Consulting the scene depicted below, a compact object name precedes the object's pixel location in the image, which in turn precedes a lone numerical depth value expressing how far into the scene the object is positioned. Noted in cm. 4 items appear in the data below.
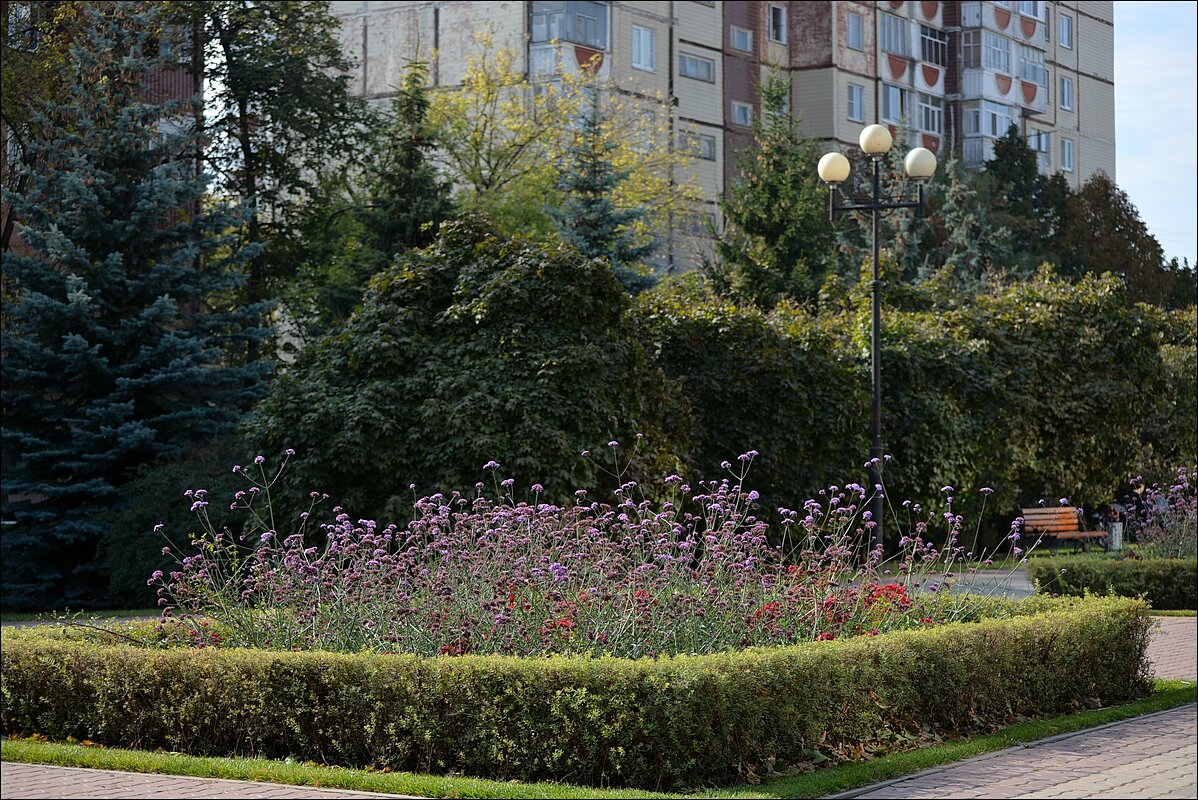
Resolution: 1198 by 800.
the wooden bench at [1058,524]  2394
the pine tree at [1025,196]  4803
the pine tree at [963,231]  4438
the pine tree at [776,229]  3500
